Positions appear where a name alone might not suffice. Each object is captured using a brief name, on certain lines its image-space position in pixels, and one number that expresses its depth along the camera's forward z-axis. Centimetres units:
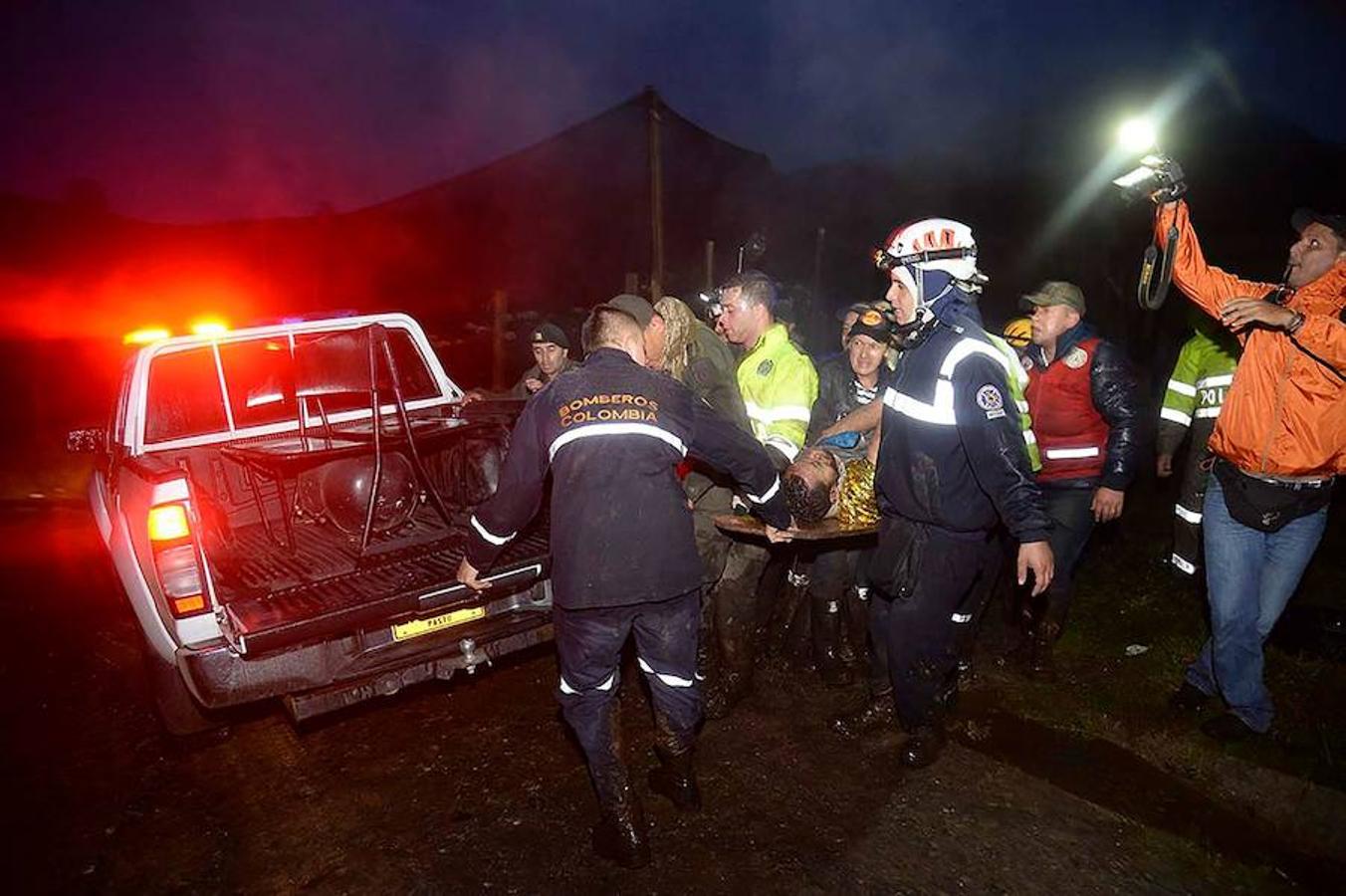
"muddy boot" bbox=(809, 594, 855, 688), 439
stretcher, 335
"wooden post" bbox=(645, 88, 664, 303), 914
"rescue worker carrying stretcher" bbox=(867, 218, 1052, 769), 302
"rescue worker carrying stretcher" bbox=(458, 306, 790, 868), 279
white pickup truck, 319
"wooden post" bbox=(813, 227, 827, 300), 1371
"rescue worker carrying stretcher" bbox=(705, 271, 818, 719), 395
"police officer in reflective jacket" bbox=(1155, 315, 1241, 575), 404
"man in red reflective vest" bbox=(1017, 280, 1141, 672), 418
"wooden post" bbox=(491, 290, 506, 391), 1041
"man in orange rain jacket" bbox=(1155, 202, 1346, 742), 304
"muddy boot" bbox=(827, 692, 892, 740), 381
